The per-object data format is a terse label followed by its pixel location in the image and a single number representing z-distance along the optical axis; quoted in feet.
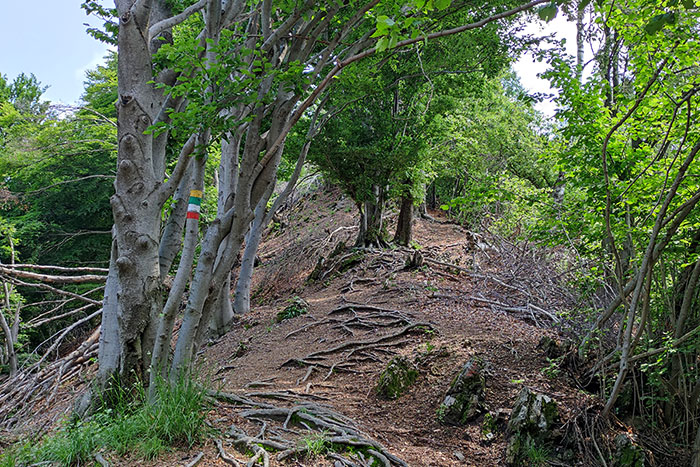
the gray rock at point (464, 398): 15.44
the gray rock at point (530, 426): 13.16
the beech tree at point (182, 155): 11.91
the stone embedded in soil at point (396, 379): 17.74
